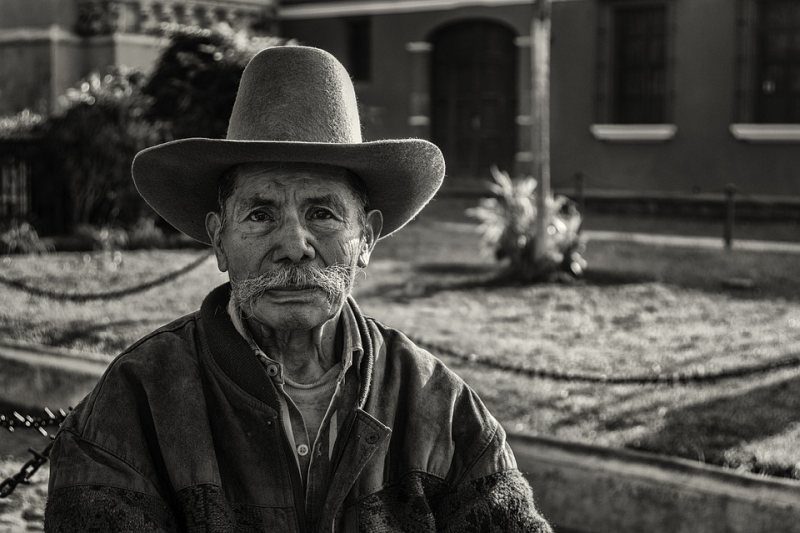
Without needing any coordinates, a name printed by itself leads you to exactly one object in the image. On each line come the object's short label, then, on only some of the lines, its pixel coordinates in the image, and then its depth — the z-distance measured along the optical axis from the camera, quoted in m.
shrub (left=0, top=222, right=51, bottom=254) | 12.38
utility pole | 10.93
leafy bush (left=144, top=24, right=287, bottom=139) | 13.31
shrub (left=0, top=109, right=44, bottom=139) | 13.77
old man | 2.28
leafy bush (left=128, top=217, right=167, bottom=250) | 12.68
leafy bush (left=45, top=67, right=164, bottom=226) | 13.27
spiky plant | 10.58
